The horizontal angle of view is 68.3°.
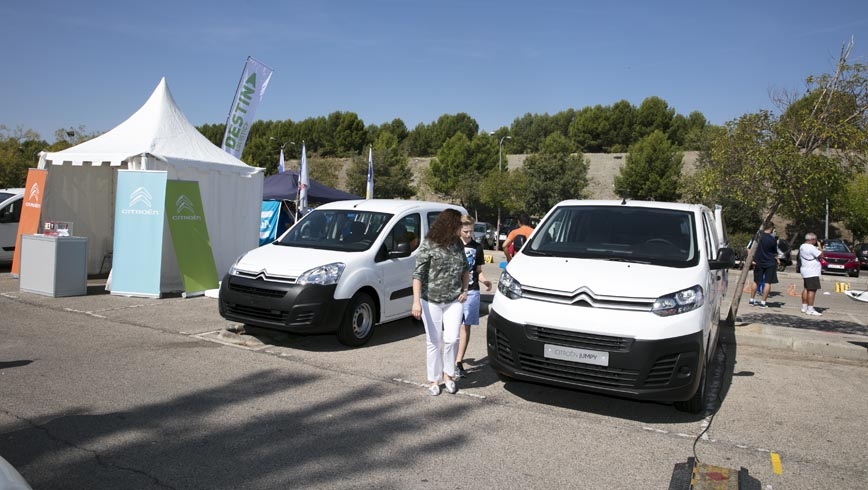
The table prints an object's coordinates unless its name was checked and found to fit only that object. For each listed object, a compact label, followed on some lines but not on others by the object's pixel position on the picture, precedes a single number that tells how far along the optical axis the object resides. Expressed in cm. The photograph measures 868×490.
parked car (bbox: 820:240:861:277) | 2508
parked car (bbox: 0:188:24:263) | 1395
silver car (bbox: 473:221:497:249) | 3425
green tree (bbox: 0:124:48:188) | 3572
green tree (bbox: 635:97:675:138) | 7950
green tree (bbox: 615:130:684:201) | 5325
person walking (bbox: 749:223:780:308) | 1314
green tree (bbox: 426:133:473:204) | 6153
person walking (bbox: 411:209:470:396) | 568
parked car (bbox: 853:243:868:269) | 2968
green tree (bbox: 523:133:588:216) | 4734
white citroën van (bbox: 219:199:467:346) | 715
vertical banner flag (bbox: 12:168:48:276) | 1188
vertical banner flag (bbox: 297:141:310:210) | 2040
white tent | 1152
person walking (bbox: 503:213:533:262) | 966
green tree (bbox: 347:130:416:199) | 5672
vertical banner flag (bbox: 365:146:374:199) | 2434
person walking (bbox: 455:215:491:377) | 640
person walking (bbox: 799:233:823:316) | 1216
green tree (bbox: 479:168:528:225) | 4828
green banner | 1080
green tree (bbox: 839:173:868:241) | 4050
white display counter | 1036
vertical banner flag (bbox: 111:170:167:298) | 1065
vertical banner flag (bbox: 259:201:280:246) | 2133
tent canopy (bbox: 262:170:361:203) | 2204
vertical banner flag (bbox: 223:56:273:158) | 1608
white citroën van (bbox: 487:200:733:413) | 488
